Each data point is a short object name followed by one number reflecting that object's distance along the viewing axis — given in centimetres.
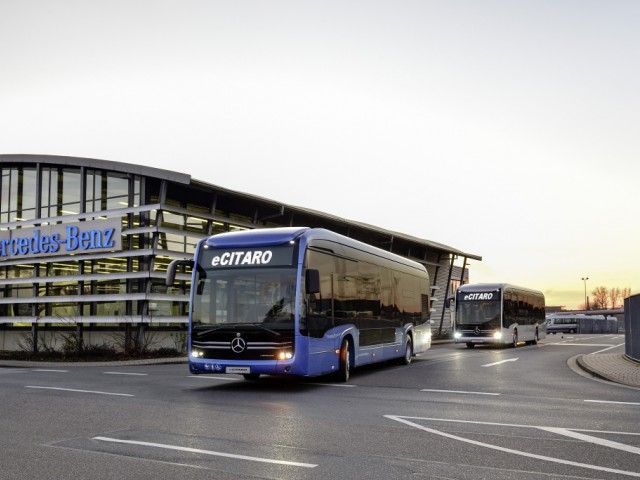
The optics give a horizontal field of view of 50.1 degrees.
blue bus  1352
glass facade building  2933
